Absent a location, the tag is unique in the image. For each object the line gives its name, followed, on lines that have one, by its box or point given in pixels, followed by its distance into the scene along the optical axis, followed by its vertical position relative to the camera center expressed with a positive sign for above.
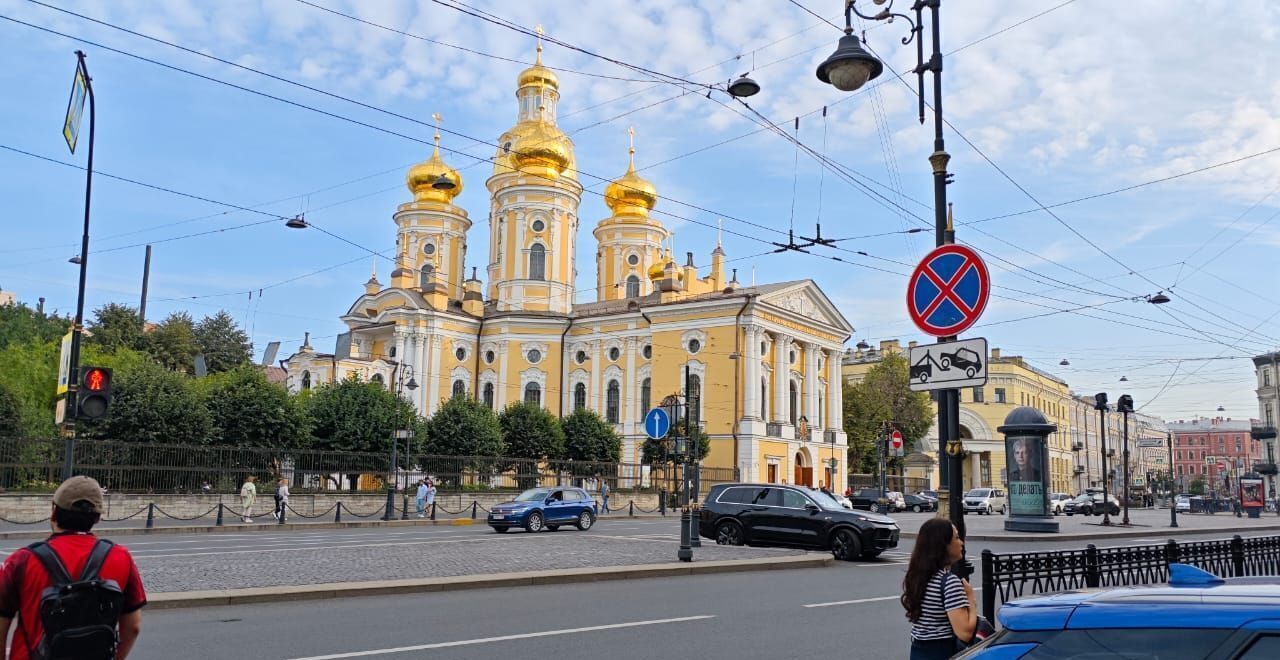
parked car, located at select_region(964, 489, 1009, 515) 52.31 -2.90
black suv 20.66 -1.68
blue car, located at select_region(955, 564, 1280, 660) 2.89 -0.54
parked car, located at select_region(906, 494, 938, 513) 55.44 -3.16
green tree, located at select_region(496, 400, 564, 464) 53.41 +0.43
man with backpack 3.98 -0.64
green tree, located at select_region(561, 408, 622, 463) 56.28 +0.17
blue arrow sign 19.27 +0.39
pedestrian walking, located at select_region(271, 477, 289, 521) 33.40 -2.03
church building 61.84 +7.69
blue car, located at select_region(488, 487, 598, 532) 29.81 -2.12
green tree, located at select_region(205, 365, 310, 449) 41.03 +1.03
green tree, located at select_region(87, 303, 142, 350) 60.91 +6.82
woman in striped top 5.50 -0.79
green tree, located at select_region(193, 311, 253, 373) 71.00 +6.88
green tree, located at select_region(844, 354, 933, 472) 76.19 +2.76
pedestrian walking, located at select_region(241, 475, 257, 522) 32.00 -1.85
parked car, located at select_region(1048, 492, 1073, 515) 56.16 -3.08
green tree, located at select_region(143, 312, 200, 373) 64.38 +5.95
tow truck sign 6.99 +0.59
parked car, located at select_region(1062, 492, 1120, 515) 56.54 -3.26
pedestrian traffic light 14.27 +0.59
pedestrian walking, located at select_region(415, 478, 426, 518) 39.11 -2.36
